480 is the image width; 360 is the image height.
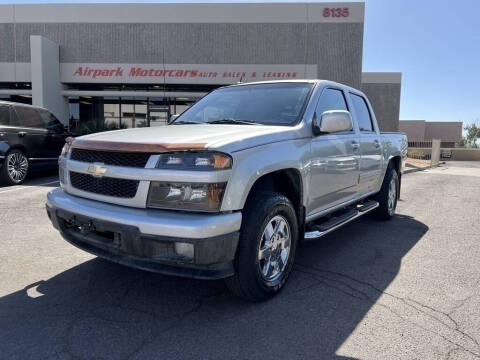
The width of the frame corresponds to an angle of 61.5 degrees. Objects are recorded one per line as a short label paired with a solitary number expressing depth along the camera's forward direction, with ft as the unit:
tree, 222.48
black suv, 29.07
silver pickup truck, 9.07
